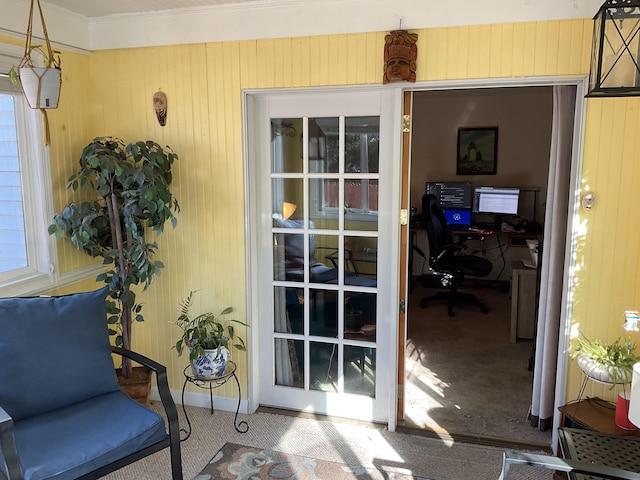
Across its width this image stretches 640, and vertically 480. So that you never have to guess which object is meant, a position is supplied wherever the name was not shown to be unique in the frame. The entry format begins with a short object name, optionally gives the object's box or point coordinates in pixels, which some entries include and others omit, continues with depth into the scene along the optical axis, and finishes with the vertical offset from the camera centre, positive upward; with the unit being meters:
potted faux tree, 2.73 -0.28
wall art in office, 5.96 +0.14
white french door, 2.86 -0.51
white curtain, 2.71 -0.53
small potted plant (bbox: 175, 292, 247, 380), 2.84 -1.03
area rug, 2.51 -1.53
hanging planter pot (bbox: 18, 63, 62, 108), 2.18 +0.33
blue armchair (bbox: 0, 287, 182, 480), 1.98 -1.04
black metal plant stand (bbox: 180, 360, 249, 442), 2.88 -1.37
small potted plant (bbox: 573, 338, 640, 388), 2.31 -0.91
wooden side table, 2.32 -1.19
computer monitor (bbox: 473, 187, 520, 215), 5.76 -0.43
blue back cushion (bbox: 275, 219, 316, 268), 3.04 -0.50
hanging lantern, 1.68 +0.38
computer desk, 5.45 -0.88
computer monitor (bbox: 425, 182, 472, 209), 5.89 -0.36
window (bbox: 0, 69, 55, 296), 2.71 -0.21
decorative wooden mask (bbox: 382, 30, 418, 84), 2.55 +0.53
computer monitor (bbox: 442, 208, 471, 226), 5.89 -0.62
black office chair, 4.89 -0.95
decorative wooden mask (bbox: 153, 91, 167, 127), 3.02 +0.34
